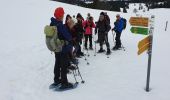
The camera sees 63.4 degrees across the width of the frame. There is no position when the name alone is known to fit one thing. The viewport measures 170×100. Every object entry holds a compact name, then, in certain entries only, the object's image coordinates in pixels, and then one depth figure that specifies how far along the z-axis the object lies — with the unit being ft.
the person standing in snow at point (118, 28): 22.38
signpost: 11.51
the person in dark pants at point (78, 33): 18.60
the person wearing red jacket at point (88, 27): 22.71
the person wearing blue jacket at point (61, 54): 12.78
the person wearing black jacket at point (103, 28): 20.89
